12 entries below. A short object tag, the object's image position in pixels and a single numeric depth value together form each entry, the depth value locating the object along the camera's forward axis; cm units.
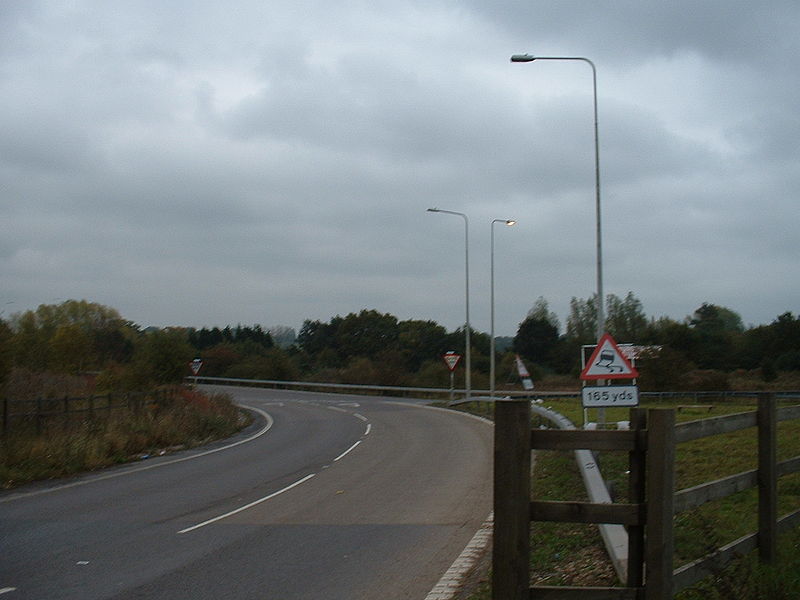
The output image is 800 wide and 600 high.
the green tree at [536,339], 9650
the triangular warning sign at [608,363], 1650
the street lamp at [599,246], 2033
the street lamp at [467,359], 4566
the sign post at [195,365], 4246
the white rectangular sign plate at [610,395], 1528
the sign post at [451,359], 4538
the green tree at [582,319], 10338
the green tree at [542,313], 11784
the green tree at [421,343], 10406
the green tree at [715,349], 6601
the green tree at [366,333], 11144
